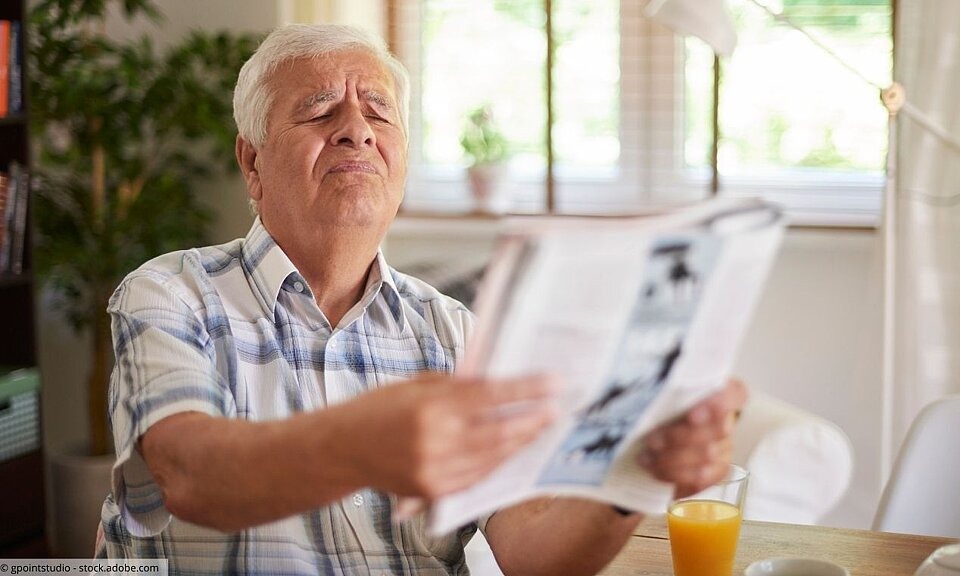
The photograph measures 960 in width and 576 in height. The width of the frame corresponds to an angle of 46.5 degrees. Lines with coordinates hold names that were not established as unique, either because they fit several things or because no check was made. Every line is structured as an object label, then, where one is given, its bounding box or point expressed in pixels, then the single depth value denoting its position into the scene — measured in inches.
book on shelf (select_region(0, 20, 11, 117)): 110.7
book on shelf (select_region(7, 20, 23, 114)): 112.0
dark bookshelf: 113.9
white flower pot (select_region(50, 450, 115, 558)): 125.7
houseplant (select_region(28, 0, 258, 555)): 121.1
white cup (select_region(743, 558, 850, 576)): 42.3
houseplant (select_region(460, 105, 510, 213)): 141.0
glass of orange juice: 47.7
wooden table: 54.2
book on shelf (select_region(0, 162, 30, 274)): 112.3
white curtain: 115.2
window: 129.7
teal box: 112.7
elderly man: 37.8
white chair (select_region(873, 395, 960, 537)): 68.5
